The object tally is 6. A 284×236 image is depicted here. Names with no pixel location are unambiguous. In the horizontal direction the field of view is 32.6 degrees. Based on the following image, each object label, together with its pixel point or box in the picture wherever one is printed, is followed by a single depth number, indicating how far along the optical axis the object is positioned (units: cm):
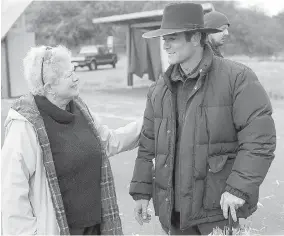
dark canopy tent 1647
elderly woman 250
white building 1537
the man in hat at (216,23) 455
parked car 2678
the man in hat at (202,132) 244
